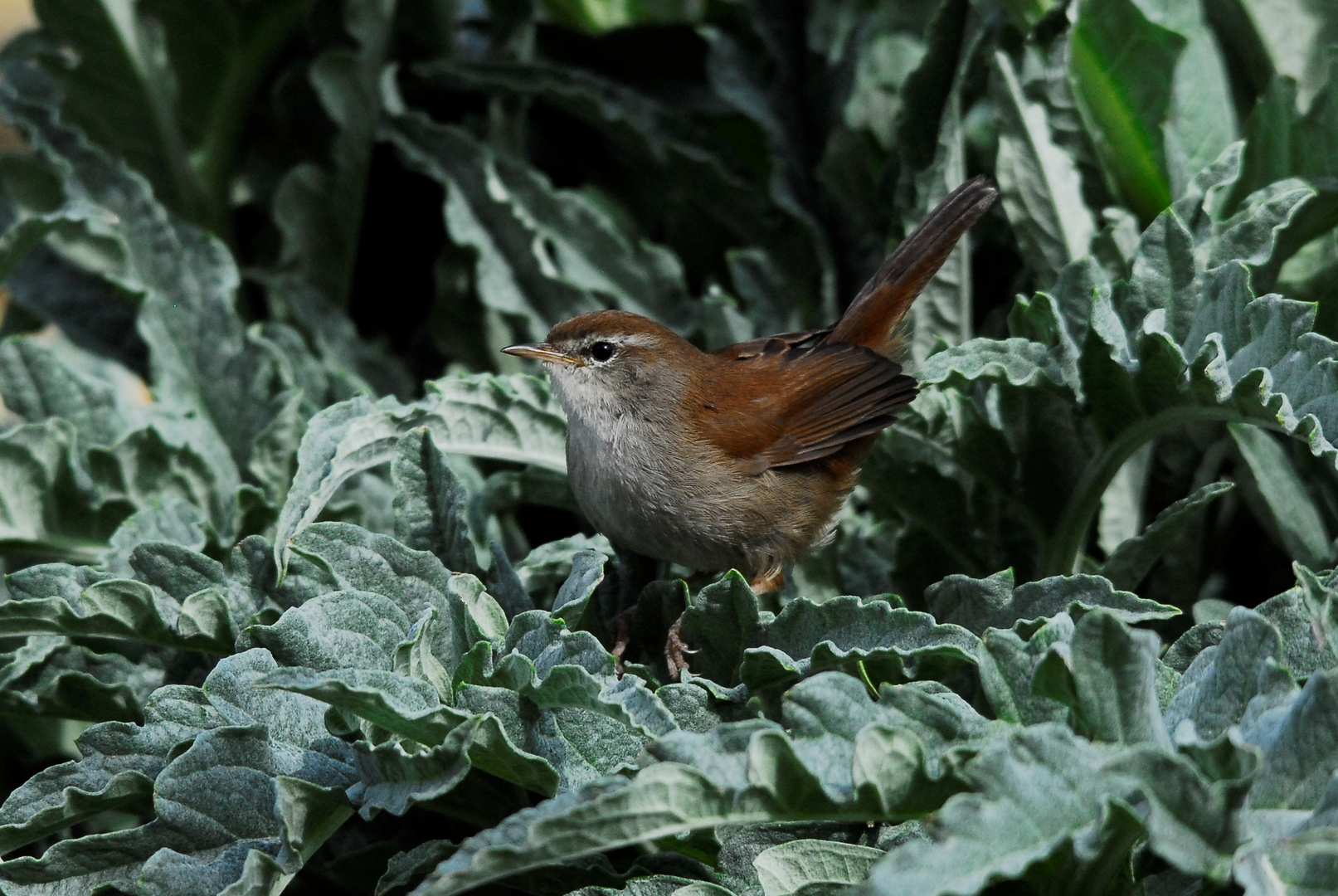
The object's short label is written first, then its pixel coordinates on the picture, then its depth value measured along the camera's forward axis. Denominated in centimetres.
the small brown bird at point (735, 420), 519
